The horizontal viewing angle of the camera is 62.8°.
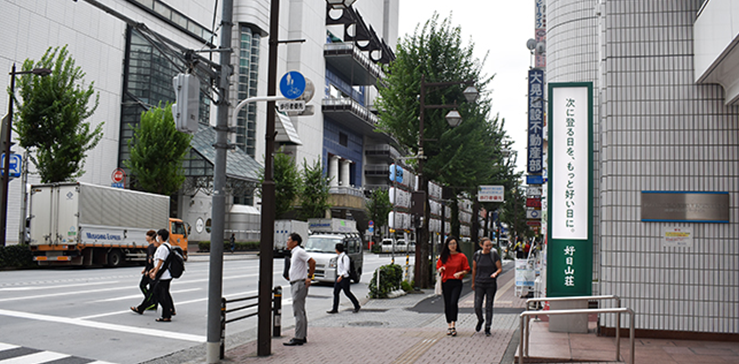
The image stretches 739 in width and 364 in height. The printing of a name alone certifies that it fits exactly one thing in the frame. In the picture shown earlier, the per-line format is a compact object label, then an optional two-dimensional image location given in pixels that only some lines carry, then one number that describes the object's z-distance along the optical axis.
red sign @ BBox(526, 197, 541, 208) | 25.99
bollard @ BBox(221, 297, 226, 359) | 8.29
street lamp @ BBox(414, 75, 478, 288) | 19.42
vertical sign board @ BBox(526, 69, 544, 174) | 18.91
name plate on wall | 8.56
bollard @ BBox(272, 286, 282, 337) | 9.42
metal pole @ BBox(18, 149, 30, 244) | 24.94
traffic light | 7.64
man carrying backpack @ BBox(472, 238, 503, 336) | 10.81
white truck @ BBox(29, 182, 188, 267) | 24.28
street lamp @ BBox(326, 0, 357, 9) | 8.56
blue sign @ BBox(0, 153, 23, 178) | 24.89
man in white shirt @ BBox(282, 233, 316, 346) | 9.55
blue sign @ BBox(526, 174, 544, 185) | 21.00
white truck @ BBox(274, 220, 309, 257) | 42.88
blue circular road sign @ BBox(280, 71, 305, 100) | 8.55
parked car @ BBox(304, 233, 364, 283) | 21.39
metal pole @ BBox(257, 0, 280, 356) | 8.66
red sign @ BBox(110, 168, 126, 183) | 37.09
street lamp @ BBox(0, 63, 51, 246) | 23.31
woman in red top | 10.48
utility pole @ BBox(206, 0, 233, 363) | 8.22
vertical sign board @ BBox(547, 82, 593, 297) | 9.65
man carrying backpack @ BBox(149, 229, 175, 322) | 11.81
